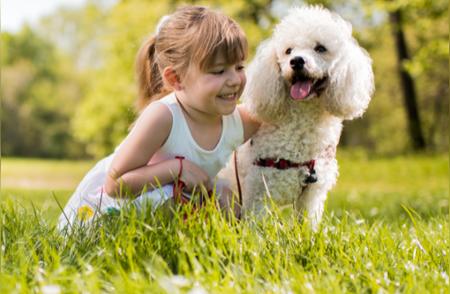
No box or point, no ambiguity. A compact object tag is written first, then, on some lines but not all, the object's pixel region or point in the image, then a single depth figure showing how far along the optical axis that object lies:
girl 3.21
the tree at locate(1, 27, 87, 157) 38.97
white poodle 3.42
